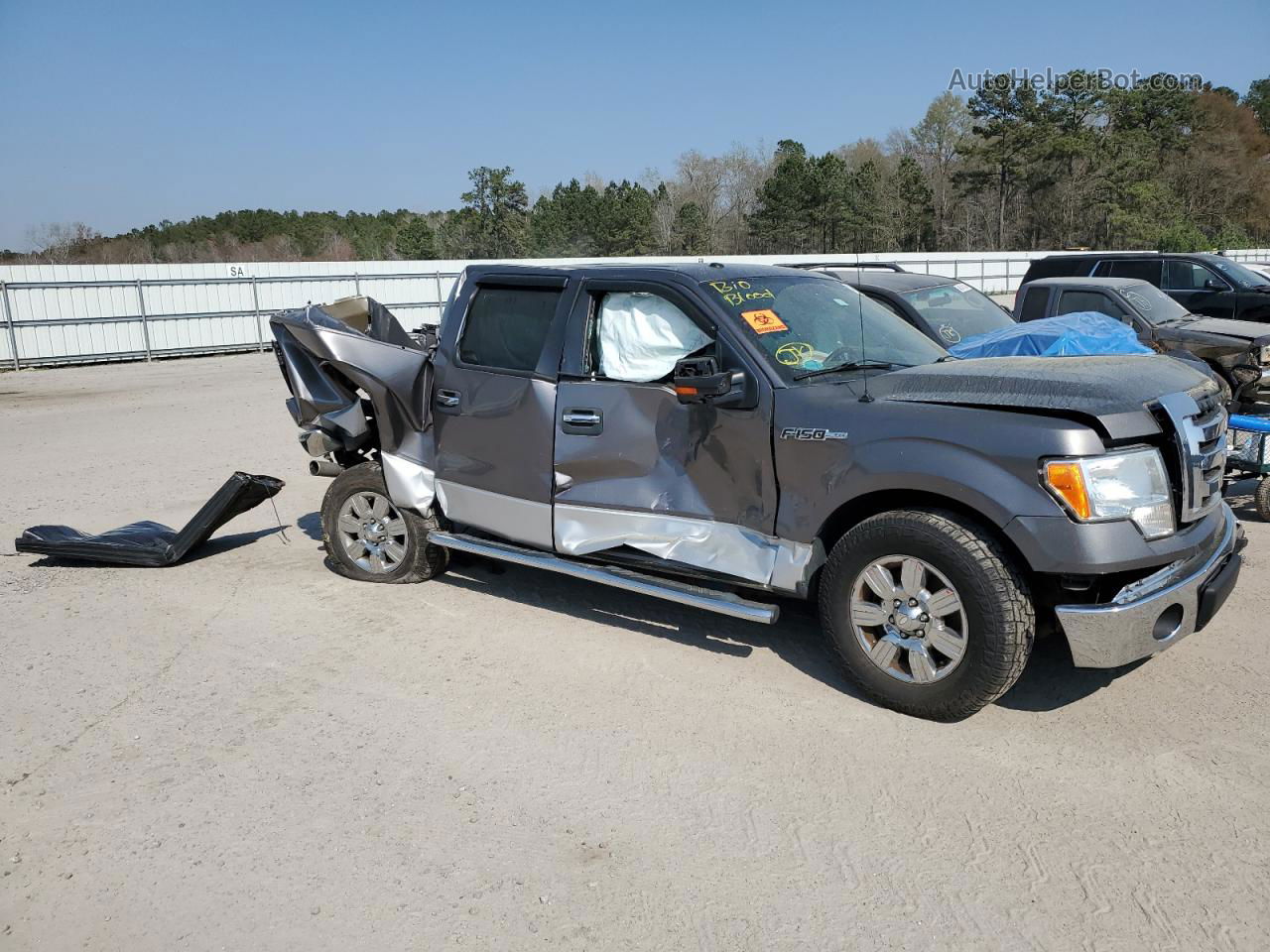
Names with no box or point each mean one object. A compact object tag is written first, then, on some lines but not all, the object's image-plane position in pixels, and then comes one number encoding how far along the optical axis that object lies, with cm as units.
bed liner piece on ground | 696
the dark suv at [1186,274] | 1435
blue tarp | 733
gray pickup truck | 396
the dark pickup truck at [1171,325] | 1031
